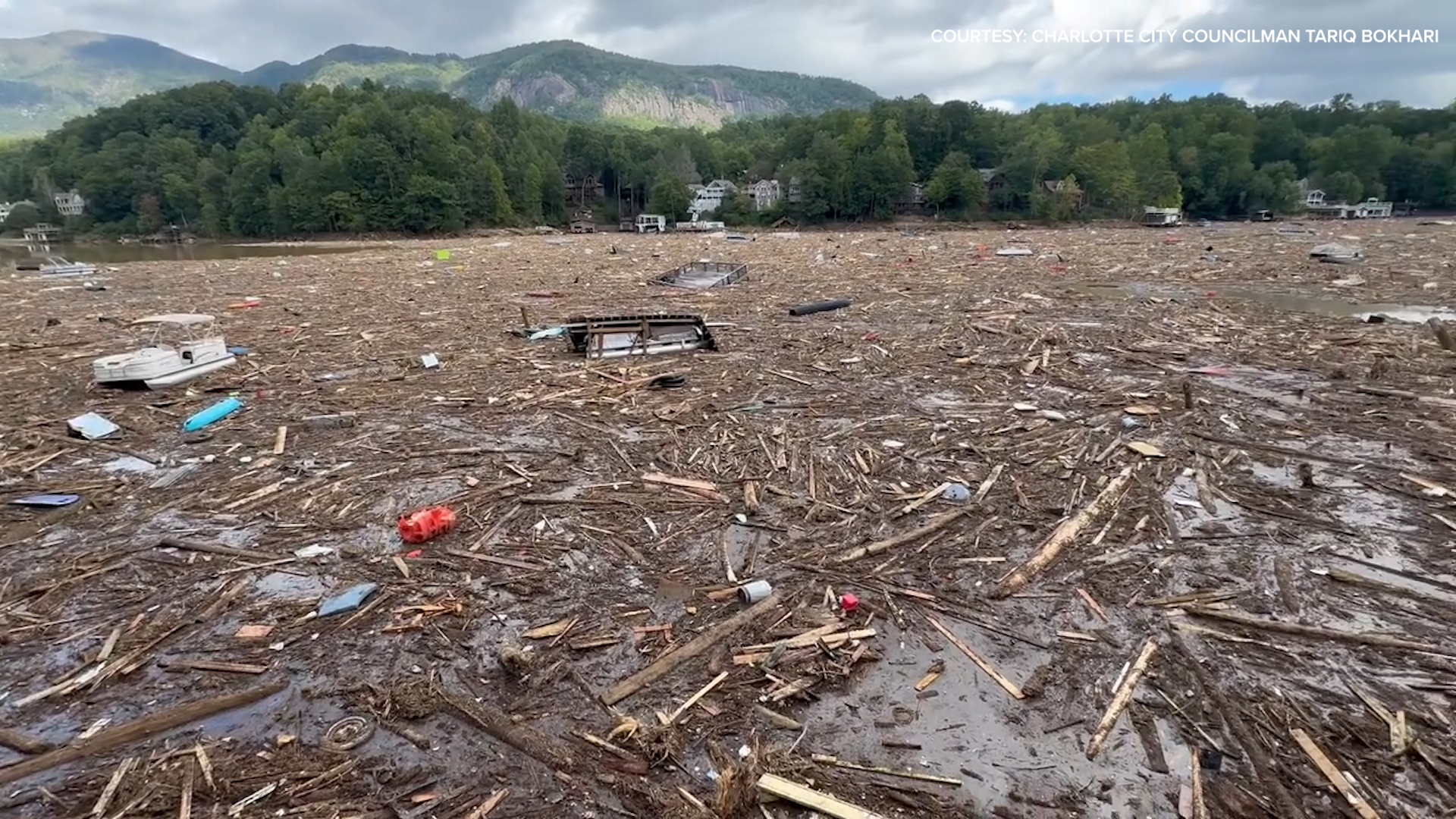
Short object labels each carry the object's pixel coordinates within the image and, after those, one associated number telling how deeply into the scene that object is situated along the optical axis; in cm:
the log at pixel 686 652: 438
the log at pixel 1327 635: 471
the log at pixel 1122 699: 397
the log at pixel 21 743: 392
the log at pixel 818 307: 1825
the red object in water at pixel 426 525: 626
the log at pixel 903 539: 607
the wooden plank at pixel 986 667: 441
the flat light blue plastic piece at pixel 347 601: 520
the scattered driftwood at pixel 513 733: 384
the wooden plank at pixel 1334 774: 350
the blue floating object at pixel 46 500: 706
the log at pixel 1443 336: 1260
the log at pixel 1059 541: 562
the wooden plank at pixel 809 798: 345
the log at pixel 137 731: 378
